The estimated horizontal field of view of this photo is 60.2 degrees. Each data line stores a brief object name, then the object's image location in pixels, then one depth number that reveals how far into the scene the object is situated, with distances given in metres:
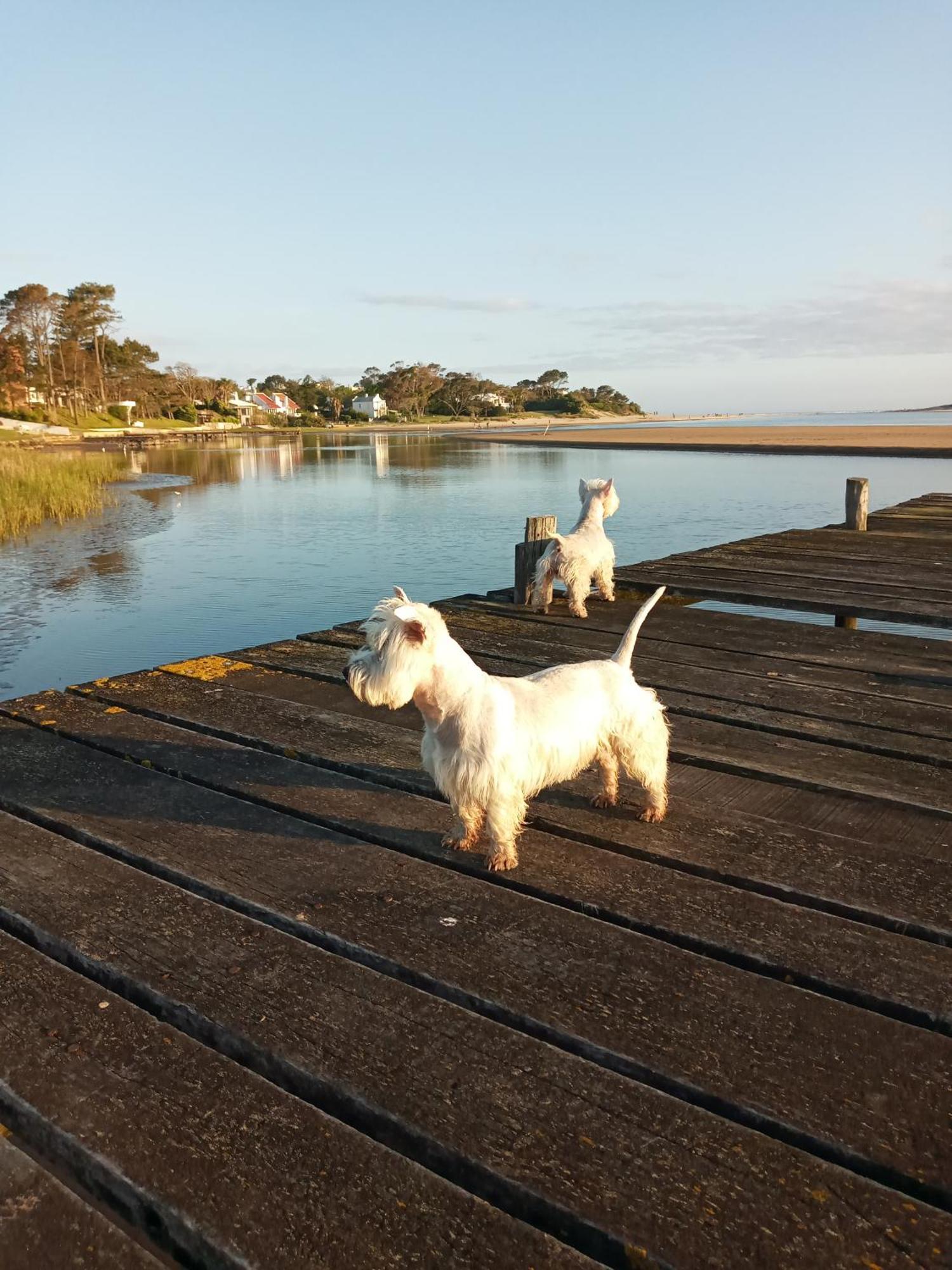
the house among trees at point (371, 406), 149.50
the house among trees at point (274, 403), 145.62
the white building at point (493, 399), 150.00
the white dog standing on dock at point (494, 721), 2.83
